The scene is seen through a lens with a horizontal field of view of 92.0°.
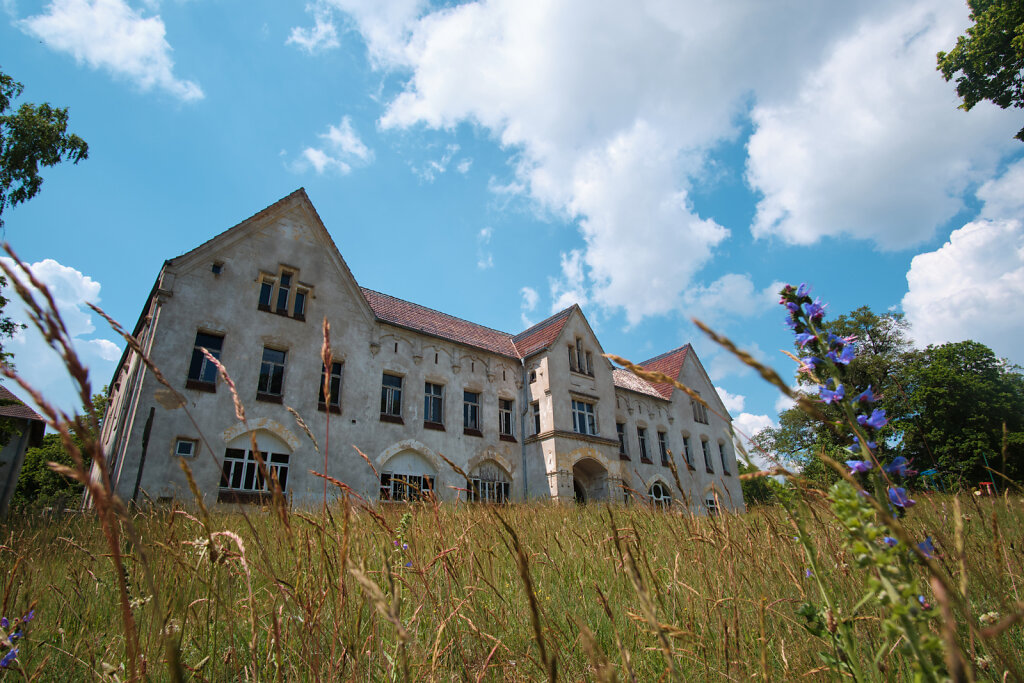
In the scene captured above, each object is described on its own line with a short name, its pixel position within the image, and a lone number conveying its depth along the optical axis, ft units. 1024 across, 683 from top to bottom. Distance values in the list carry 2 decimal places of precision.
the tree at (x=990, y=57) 45.29
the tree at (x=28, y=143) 45.85
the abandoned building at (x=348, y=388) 48.26
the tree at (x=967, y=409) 90.58
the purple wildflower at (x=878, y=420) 4.89
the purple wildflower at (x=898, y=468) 4.79
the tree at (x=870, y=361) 112.88
